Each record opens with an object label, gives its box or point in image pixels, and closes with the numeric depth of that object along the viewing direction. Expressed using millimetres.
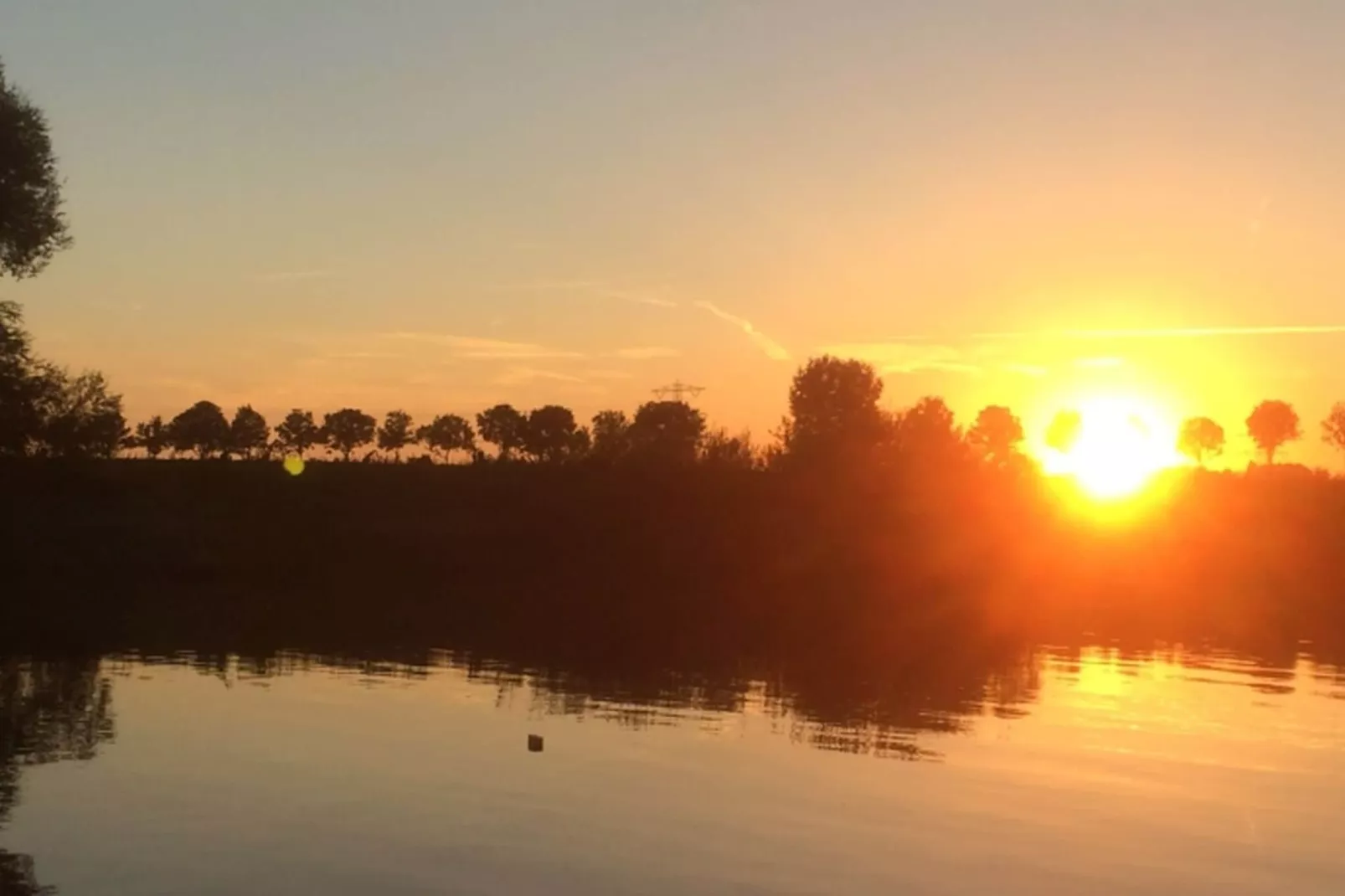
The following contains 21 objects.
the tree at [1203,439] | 184938
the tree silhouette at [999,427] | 179000
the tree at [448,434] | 185625
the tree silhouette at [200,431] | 168125
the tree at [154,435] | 166500
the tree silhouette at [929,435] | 83312
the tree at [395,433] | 183625
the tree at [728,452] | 76625
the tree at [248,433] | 169375
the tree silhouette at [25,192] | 54469
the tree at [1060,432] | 194375
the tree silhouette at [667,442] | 75812
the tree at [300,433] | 181750
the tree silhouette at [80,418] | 59844
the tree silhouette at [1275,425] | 168500
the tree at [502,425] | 178750
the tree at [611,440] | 77250
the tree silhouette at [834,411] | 79250
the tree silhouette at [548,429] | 168625
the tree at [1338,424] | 147875
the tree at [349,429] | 178875
